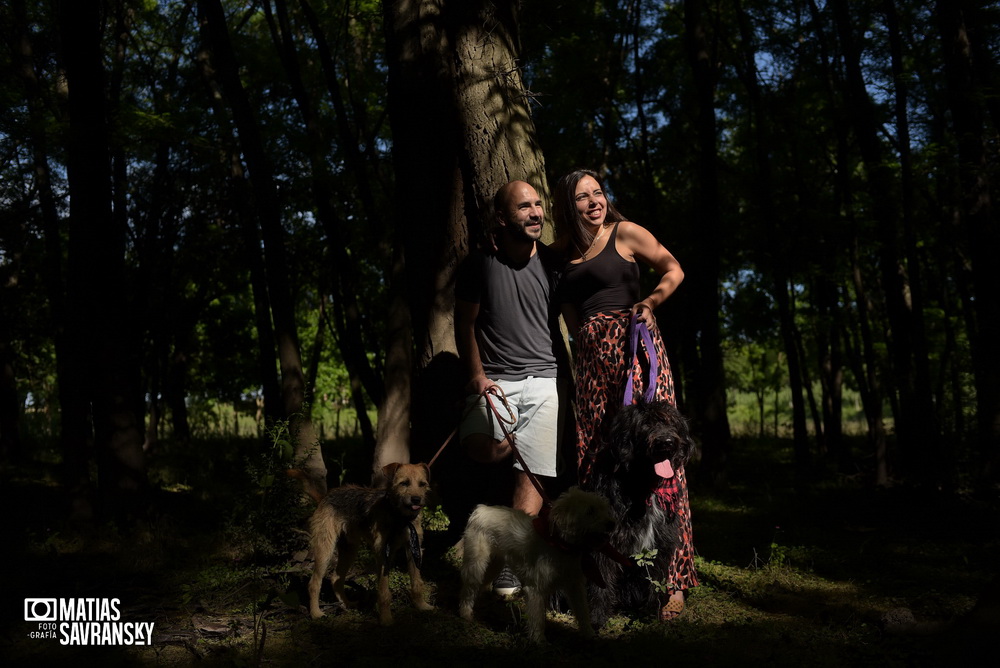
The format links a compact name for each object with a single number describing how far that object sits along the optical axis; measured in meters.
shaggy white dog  3.88
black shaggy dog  4.22
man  4.73
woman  4.63
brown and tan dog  4.24
